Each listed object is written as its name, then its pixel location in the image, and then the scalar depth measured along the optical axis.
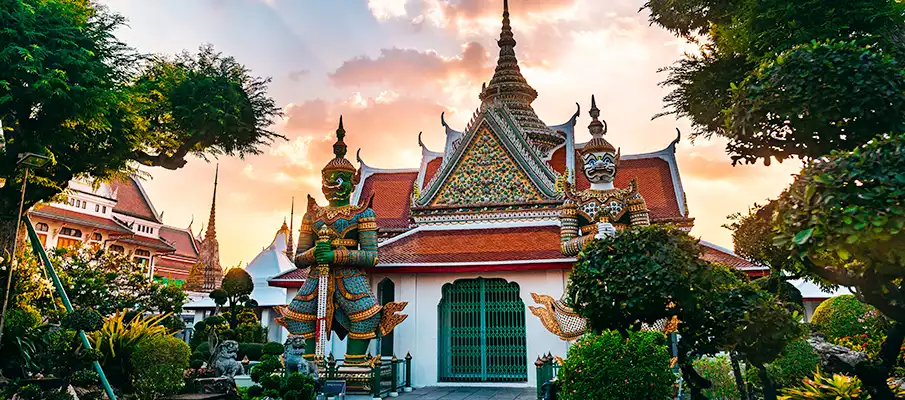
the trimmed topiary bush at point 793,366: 6.97
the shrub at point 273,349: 11.95
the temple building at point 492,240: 11.52
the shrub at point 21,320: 8.62
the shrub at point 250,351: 15.61
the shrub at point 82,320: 7.48
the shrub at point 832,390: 5.75
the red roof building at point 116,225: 24.11
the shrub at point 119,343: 8.95
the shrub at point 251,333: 16.94
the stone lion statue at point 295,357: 8.74
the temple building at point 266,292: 20.72
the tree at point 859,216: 4.30
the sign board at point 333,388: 9.09
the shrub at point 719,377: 8.95
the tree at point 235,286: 15.85
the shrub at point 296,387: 7.38
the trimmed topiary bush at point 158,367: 8.38
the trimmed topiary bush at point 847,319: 10.38
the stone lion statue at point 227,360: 10.23
